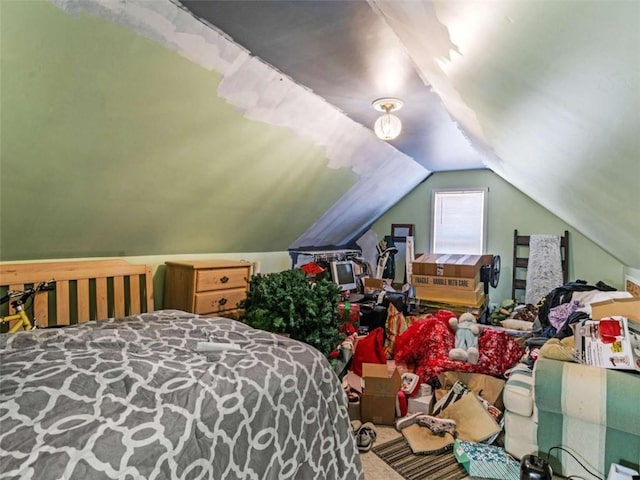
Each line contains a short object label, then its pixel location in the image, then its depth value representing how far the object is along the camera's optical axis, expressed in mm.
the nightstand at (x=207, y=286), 2613
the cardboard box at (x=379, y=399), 2365
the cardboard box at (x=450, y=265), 3977
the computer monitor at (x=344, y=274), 4348
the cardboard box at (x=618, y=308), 2197
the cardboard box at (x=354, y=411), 2408
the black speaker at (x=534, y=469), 1632
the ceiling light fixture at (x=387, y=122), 2512
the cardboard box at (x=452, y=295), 3924
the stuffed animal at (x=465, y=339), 2723
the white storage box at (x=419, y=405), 2443
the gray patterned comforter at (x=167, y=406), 857
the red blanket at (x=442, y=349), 2684
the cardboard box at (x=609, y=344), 1815
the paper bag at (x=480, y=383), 2445
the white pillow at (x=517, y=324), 3498
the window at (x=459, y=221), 4758
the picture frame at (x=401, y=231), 5164
